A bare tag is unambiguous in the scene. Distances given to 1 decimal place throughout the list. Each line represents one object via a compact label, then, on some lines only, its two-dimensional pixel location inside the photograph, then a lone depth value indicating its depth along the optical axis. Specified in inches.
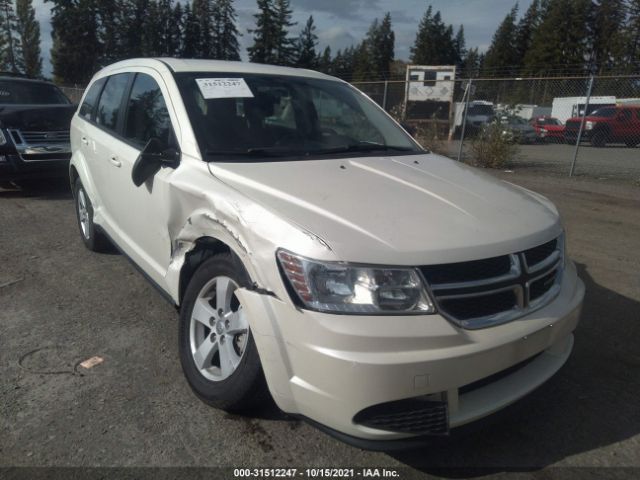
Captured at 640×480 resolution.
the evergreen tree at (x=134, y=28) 2293.3
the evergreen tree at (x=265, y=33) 2600.9
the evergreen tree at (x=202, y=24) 2519.7
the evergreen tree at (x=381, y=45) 3582.7
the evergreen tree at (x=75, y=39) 2188.7
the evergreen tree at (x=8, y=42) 2568.9
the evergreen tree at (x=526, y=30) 3275.1
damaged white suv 76.9
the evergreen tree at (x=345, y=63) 3481.3
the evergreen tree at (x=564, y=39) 2768.2
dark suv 279.0
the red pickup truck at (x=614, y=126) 724.0
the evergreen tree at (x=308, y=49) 2787.9
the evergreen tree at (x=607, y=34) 2511.3
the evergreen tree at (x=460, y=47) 3816.4
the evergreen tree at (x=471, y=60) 3892.5
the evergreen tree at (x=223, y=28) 2568.9
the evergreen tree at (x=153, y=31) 2308.3
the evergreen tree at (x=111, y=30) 2249.0
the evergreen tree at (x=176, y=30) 2449.6
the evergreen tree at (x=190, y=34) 2490.2
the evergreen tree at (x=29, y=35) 2691.9
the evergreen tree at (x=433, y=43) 3555.6
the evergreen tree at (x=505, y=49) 3262.8
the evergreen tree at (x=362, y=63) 3263.3
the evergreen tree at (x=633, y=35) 2404.0
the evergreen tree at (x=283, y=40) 2630.4
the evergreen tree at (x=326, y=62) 3196.4
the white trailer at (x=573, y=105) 872.2
